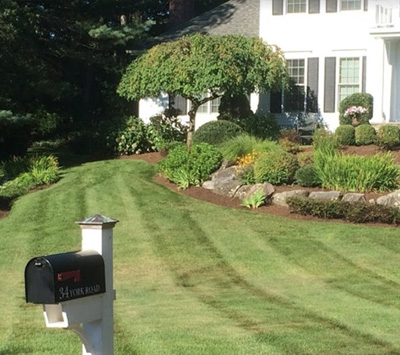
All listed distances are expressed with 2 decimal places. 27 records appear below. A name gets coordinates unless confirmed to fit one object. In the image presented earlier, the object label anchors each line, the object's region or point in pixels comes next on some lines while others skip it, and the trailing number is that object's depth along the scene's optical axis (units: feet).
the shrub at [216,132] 72.59
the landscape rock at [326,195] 57.06
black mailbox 13.79
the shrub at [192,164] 65.46
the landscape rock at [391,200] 54.95
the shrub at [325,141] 66.96
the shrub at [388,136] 68.44
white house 80.94
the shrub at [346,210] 53.47
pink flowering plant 77.71
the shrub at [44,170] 71.77
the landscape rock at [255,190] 59.98
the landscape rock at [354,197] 56.24
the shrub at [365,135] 70.74
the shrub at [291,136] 75.20
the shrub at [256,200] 59.36
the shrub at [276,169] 60.95
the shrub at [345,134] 70.95
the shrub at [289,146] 69.99
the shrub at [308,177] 60.23
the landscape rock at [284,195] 58.59
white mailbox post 13.88
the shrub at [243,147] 66.39
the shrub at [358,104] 78.02
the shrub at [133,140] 82.89
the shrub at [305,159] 63.72
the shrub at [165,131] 83.15
